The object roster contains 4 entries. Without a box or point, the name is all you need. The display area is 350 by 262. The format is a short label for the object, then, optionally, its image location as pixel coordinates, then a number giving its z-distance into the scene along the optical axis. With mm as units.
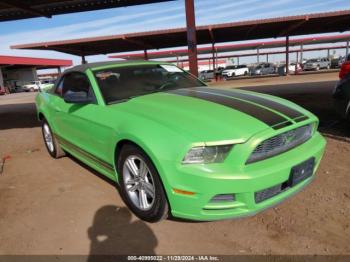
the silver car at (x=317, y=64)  44344
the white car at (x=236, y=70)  44662
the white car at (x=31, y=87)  47375
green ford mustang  2623
